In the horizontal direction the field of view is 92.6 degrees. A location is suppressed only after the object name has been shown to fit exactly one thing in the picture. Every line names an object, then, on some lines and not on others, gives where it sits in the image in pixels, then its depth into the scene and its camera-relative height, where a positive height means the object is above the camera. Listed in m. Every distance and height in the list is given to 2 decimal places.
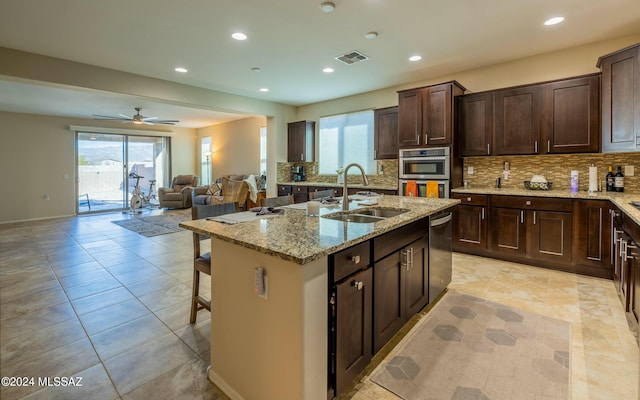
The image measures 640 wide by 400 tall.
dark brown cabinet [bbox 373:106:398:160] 5.24 +1.07
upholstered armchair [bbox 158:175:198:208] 9.13 -0.08
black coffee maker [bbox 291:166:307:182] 7.03 +0.46
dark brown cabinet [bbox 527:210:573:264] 3.57 -0.50
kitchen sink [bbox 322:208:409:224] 2.42 -0.17
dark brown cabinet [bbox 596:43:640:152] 2.95 +0.96
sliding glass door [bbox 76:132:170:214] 8.87 +0.85
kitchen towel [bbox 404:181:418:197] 4.62 +0.08
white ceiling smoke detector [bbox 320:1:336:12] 2.77 +1.72
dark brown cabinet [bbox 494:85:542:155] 3.95 +0.98
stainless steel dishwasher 2.68 -0.55
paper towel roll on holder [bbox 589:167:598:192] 3.69 +0.17
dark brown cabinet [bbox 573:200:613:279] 3.32 -0.46
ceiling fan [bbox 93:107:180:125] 7.17 +1.81
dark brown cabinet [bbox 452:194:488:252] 4.13 -0.41
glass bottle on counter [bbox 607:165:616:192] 3.62 +0.14
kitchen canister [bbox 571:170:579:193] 3.81 +0.15
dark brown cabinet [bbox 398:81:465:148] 4.35 +1.18
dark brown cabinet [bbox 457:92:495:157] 4.28 +1.01
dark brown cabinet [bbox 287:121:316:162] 6.66 +1.19
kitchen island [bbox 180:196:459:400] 1.35 -0.54
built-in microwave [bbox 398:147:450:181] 4.40 +0.46
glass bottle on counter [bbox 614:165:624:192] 3.53 +0.14
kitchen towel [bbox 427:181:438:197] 4.41 +0.07
